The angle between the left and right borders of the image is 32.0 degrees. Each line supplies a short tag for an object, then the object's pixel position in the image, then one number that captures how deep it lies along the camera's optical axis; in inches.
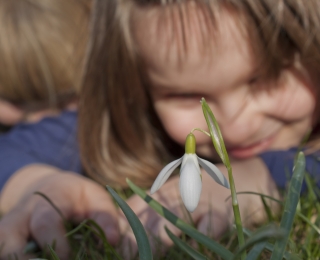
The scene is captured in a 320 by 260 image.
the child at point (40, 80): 25.2
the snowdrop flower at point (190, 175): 7.2
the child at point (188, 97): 16.3
